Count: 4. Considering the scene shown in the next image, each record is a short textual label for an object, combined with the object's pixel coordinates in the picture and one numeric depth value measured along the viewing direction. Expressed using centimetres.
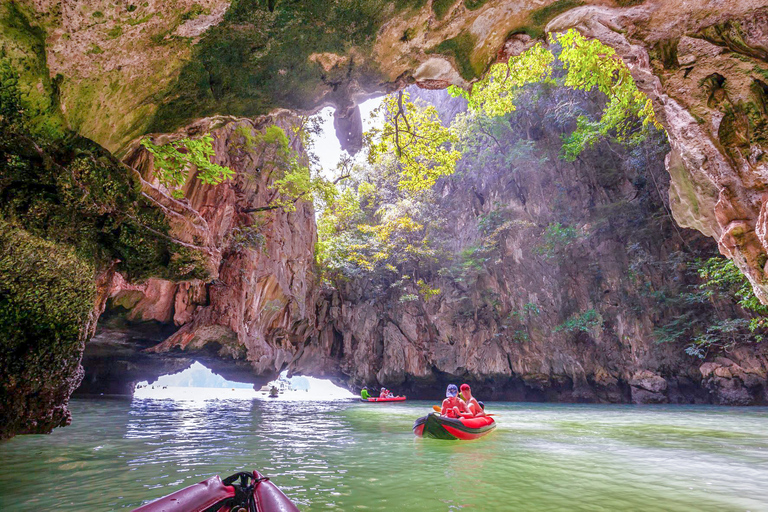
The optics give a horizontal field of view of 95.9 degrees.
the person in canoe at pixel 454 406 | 775
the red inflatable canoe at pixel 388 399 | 1767
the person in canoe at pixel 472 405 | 820
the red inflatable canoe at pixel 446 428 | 688
